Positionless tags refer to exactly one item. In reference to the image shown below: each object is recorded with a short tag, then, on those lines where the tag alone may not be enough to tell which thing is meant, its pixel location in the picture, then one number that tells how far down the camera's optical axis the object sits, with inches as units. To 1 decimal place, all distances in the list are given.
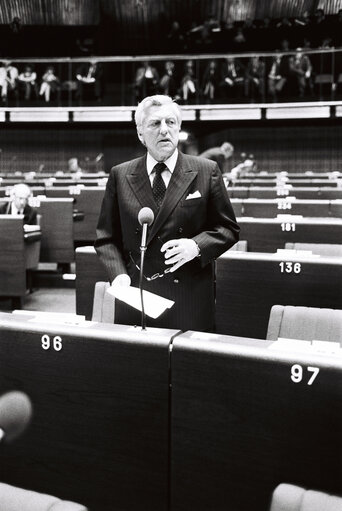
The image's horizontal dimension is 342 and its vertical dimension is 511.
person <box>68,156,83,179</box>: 631.2
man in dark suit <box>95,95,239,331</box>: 79.9
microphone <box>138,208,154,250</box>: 66.1
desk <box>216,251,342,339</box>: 124.0
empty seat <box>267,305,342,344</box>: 87.7
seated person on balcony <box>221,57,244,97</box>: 588.7
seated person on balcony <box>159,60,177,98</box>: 600.4
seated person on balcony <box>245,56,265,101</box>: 583.5
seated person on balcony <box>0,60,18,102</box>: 602.2
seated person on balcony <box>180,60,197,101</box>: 594.9
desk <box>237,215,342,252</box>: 172.7
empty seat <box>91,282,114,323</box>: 111.3
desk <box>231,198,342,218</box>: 243.0
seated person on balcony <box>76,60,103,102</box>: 620.1
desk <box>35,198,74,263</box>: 273.0
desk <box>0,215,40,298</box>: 223.6
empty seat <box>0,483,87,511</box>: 43.8
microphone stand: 60.1
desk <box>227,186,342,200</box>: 316.8
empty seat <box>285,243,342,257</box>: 153.1
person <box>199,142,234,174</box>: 387.9
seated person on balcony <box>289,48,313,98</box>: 575.8
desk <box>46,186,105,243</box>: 319.0
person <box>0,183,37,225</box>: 256.1
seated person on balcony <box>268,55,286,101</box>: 579.8
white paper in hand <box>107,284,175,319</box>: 66.3
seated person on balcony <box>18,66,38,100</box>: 615.3
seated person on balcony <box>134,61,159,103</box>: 601.3
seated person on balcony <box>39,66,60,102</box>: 616.7
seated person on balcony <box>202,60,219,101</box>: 594.2
